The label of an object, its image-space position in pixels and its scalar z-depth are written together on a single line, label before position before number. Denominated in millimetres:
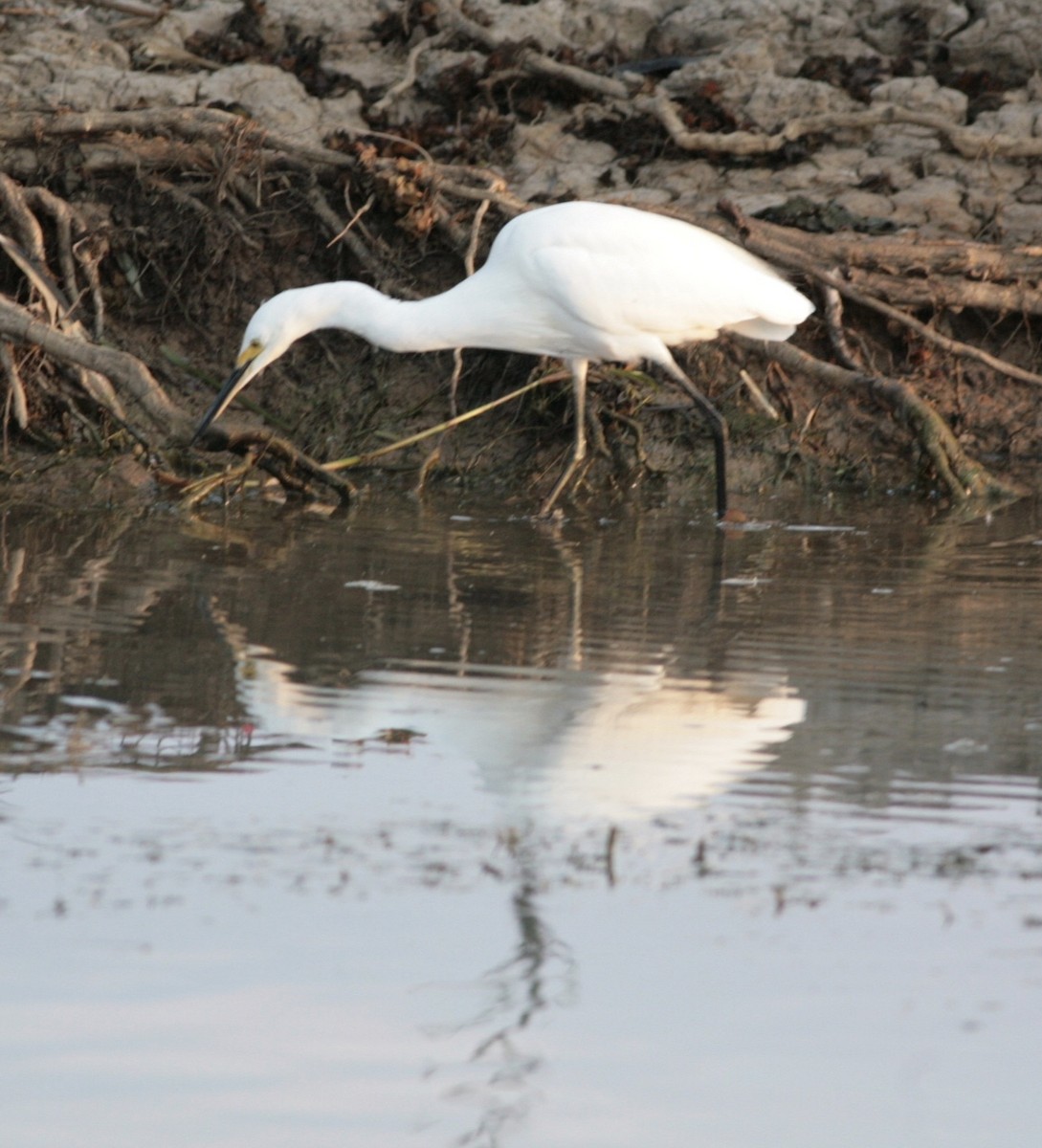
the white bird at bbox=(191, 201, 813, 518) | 14711
